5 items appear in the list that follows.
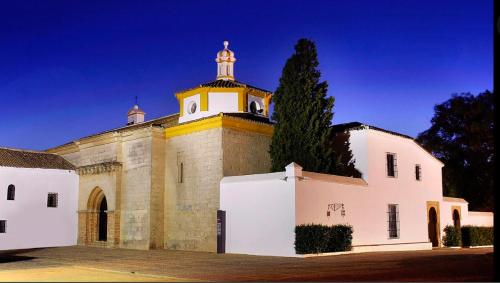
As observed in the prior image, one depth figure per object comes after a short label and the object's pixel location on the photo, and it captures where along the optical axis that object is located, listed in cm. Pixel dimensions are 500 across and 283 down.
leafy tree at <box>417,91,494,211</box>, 3253
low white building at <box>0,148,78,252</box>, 2444
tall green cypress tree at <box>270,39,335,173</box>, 2055
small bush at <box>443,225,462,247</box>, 2462
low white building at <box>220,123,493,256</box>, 1791
